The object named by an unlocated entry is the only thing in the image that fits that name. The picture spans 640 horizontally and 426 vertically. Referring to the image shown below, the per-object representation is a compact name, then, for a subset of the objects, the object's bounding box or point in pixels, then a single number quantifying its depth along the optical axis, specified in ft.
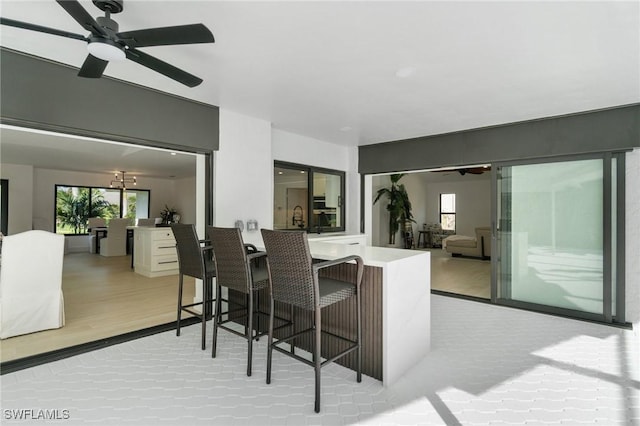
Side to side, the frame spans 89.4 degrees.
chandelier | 30.52
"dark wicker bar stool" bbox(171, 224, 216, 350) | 9.34
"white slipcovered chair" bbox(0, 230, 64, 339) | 9.91
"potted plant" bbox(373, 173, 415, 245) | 28.32
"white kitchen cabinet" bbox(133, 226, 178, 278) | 18.81
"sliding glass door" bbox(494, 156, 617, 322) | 11.68
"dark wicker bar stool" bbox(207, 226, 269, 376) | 8.03
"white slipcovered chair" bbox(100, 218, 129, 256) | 26.43
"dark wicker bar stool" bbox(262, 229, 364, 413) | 6.61
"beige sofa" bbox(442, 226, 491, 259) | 25.66
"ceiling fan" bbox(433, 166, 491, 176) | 24.47
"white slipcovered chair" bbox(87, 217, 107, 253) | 28.57
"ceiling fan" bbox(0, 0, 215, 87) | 5.17
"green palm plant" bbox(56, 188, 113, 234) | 28.73
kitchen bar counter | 7.48
